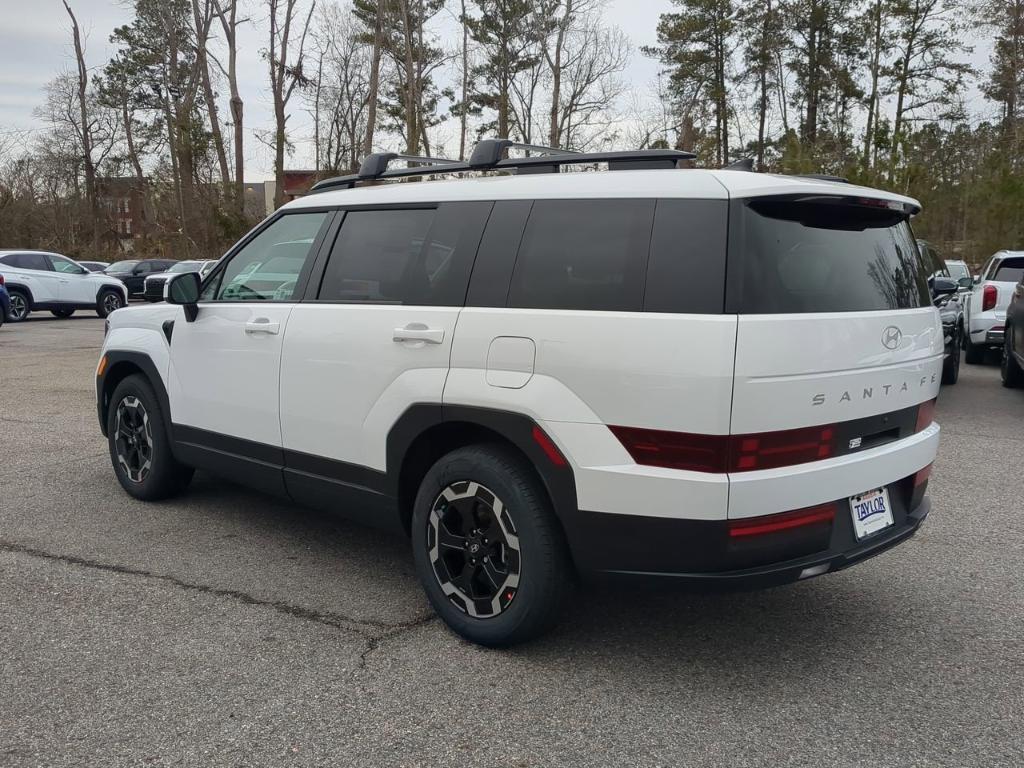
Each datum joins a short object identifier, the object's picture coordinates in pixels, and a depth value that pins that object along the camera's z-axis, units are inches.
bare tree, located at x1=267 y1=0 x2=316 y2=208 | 1315.2
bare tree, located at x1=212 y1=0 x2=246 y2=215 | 1289.4
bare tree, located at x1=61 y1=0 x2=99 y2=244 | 1738.4
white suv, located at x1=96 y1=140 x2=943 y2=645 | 115.6
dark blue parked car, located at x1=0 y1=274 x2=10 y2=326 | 782.5
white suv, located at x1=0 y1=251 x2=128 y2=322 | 867.4
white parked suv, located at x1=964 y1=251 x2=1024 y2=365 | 477.4
